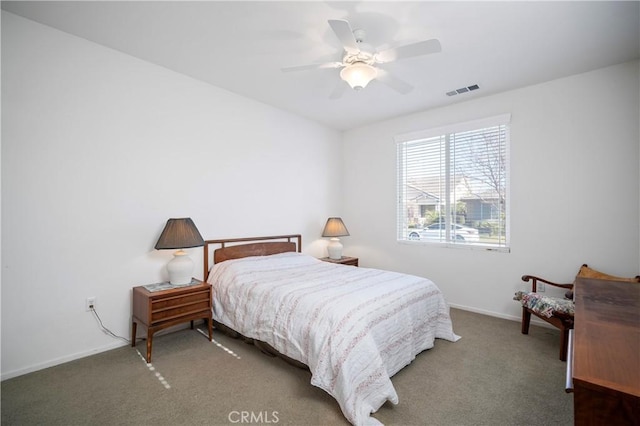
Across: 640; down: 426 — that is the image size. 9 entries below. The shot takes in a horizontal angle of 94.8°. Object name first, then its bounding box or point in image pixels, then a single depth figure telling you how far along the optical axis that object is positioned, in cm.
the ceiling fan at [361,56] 199
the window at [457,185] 367
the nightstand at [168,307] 254
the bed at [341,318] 189
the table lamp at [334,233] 460
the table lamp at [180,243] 276
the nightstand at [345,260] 445
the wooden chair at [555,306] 256
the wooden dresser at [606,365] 68
